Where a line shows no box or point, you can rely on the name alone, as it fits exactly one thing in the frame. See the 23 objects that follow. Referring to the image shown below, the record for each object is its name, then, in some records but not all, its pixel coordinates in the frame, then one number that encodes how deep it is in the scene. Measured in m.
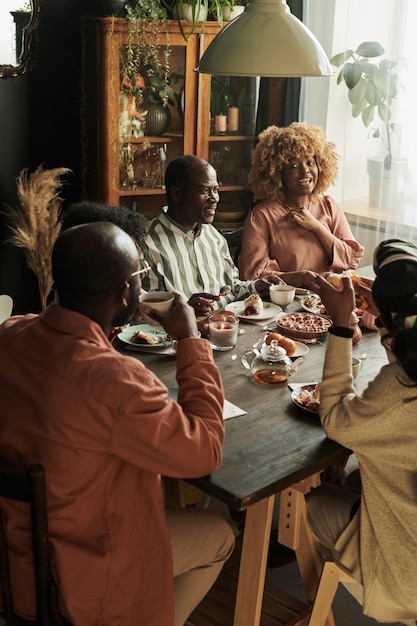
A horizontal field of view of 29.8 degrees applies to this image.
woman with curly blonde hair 3.37
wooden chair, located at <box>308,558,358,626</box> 1.92
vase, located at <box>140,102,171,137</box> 4.02
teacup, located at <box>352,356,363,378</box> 2.17
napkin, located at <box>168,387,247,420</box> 1.97
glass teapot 2.20
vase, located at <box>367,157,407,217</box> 3.92
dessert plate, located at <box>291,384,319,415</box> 1.99
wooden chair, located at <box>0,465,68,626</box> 1.44
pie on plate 2.52
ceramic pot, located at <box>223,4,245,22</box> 4.05
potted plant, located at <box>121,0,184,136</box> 3.77
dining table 1.72
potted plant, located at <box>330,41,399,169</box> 3.85
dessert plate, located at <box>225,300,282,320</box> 2.67
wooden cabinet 3.79
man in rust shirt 1.52
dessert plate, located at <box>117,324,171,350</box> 2.37
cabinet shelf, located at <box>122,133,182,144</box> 3.98
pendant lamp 2.11
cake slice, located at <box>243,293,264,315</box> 2.69
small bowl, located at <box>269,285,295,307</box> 2.79
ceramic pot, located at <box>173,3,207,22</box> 3.86
